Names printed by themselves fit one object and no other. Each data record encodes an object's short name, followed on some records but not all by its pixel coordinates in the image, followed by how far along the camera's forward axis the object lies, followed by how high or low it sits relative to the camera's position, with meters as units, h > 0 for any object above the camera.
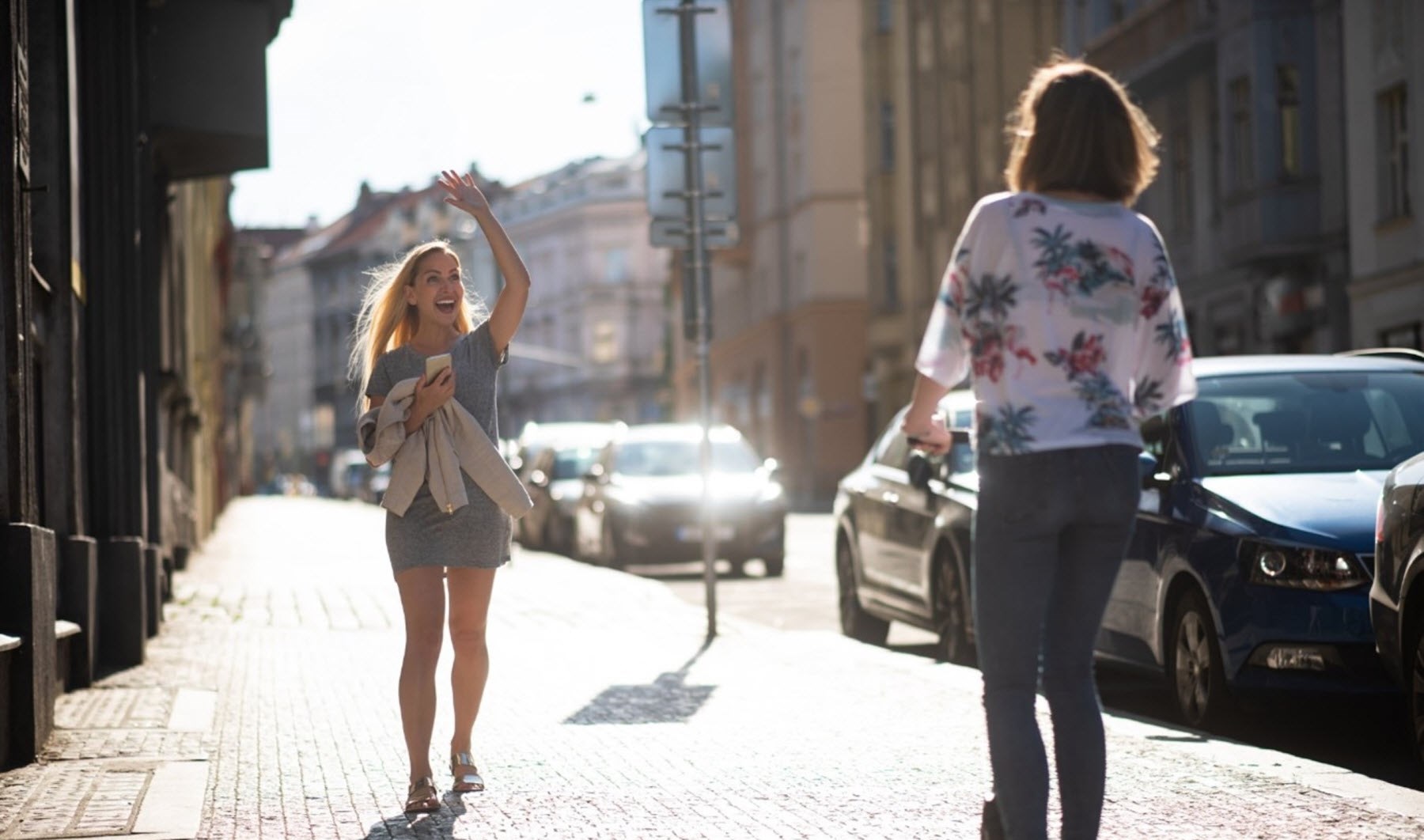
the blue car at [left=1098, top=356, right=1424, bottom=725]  9.16 -0.55
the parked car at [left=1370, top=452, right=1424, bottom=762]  7.91 -0.66
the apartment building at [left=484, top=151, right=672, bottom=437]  110.50 +5.57
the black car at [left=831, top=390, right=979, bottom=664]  12.66 -0.79
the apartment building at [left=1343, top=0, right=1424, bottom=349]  28.94 +2.69
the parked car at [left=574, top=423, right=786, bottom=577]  24.39 -1.00
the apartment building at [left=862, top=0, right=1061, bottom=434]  48.97 +6.18
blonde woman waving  7.28 -0.13
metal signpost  15.10 +1.70
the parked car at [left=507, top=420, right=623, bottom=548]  34.84 -0.47
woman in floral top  5.07 +0.02
